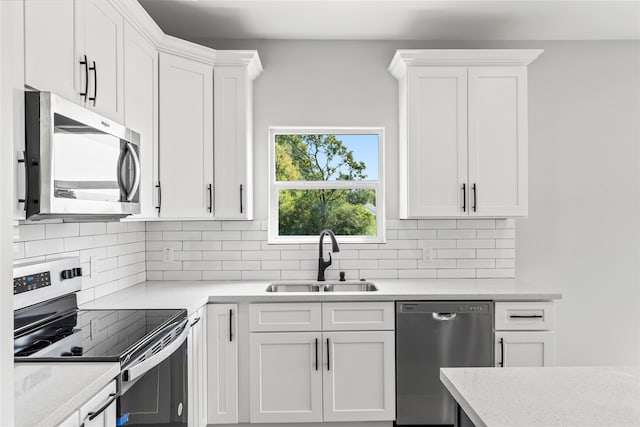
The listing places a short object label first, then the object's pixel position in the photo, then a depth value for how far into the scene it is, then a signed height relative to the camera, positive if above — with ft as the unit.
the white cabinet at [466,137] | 9.46 +1.61
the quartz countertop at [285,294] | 7.83 -1.49
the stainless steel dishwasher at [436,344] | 8.53 -2.41
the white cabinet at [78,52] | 4.76 +1.98
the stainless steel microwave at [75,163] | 4.57 +0.60
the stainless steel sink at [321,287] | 10.11 -1.60
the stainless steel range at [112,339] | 4.98 -1.51
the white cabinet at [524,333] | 8.57 -2.23
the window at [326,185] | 10.82 +0.70
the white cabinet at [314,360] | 8.54 -2.71
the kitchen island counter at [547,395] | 3.22 -1.44
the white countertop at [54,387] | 3.47 -1.51
